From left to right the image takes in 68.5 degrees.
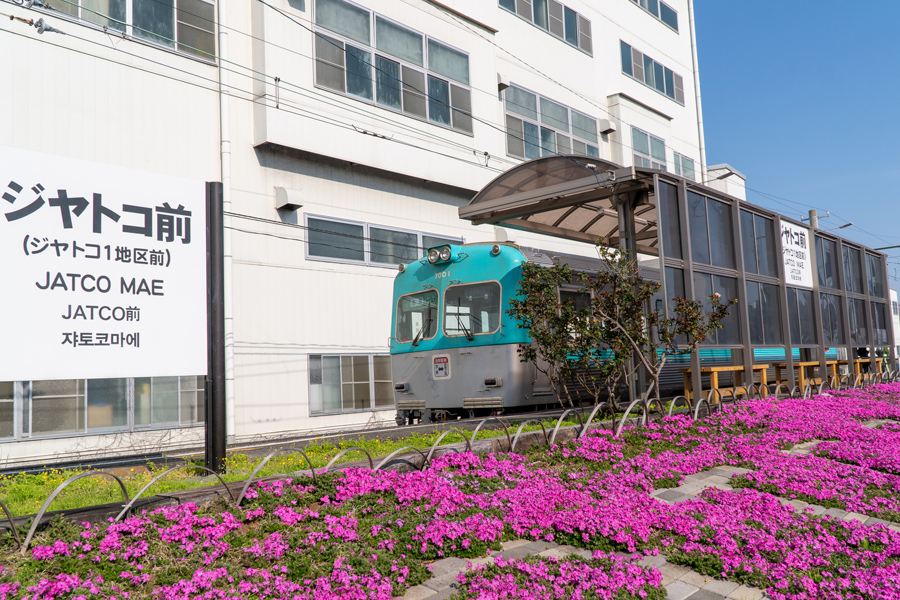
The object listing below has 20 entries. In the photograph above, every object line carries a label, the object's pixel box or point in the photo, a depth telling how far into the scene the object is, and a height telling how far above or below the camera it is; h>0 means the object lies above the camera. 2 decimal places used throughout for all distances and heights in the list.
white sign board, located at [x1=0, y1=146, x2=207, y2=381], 5.21 +0.90
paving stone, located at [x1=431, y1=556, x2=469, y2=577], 3.82 -1.20
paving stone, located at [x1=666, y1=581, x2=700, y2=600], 3.45 -1.27
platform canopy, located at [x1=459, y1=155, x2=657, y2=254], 10.14 +2.68
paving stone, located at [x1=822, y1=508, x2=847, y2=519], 4.93 -1.28
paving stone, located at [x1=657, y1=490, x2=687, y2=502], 5.47 -1.21
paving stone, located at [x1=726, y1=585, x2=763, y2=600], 3.43 -1.29
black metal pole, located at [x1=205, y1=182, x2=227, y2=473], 6.14 +0.37
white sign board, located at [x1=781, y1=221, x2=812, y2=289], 13.85 +1.94
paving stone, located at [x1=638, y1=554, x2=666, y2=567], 3.92 -1.25
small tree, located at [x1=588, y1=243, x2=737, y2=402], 8.95 +0.53
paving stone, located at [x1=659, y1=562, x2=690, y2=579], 3.78 -1.27
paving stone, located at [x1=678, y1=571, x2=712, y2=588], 3.65 -1.28
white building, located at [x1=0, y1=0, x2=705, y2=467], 11.79 +4.77
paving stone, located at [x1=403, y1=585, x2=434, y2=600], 3.49 -1.23
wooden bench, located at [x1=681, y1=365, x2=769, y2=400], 10.71 -0.41
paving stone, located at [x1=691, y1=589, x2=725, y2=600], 3.44 -1.28
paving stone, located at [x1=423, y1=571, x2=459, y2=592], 3.61 -1.22
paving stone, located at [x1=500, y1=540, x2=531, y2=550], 4.30 -1.22
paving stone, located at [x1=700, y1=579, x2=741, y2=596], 3.53 -1.29
